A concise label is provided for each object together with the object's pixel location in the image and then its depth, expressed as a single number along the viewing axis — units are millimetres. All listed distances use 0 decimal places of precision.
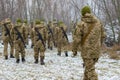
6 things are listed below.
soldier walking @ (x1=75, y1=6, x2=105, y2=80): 8391
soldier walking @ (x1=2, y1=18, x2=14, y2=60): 15102
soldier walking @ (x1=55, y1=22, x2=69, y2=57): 16594
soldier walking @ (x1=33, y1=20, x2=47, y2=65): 13414
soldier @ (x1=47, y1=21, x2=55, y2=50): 21361
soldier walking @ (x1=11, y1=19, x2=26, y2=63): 13945
